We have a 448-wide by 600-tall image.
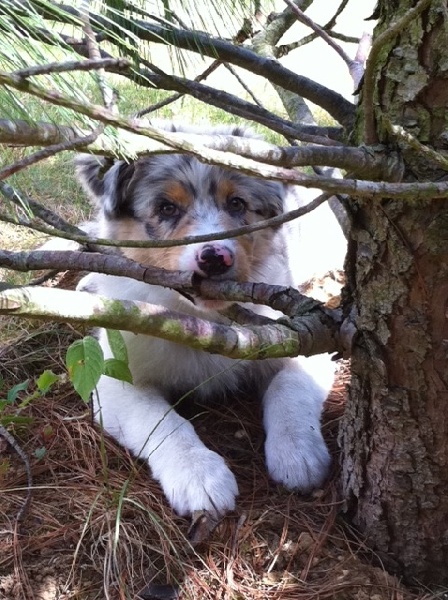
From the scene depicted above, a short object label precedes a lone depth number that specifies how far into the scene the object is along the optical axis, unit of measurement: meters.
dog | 0.65
